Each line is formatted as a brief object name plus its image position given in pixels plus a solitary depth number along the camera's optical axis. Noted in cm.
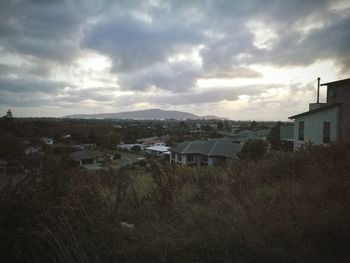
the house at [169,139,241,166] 3534
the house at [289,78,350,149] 1962
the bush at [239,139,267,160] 2443
